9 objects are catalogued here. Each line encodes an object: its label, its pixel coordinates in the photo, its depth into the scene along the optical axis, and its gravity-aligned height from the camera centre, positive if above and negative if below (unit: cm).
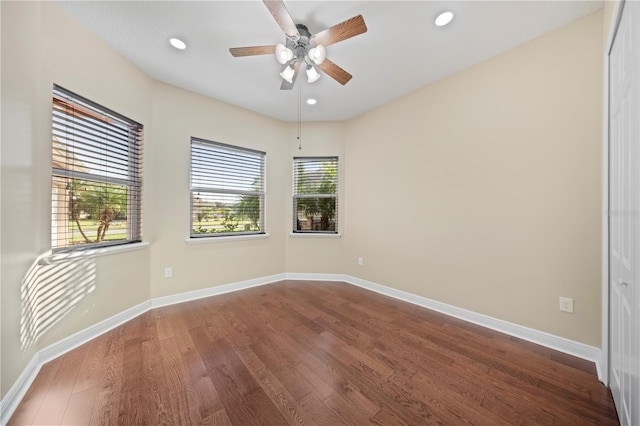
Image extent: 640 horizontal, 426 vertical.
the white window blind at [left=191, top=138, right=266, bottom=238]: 320 +33
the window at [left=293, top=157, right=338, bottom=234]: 401 +32
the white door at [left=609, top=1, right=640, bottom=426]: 105 +0
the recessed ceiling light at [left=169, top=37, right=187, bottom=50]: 213 +158
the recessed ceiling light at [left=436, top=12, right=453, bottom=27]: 183 +157
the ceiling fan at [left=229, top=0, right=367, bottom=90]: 156 +129
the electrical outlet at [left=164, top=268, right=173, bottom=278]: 290 -76
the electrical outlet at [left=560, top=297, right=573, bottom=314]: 193 -77
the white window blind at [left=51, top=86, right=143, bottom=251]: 196 +35
